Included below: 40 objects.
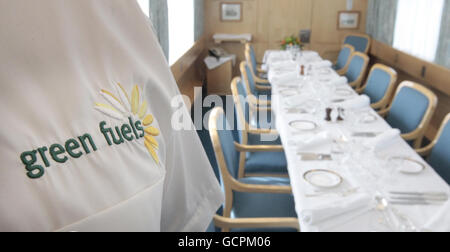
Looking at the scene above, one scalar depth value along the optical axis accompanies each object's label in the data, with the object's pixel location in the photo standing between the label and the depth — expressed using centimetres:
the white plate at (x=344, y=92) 352
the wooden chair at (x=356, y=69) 454
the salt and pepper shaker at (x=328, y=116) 278
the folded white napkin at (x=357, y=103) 298
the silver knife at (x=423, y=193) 171
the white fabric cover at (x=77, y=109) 45
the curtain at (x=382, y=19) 561
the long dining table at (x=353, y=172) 153
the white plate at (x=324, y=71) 455
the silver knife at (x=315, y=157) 212
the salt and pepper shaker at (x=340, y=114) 276
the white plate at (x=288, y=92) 361
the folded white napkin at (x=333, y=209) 153
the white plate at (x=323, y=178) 182
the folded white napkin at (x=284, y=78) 405
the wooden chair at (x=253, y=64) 491
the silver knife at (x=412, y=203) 163
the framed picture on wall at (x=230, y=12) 662
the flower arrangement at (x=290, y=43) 584
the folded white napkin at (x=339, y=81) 382
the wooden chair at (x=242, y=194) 208
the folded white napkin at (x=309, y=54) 564
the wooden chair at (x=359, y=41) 627
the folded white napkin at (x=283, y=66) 491
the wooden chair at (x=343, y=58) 533
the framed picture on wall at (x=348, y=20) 657
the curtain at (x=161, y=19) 325
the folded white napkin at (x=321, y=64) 489
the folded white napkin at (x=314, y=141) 227
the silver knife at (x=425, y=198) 167
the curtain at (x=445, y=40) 395
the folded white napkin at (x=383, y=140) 218
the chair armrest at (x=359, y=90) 441
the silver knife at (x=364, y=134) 244
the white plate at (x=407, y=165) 189
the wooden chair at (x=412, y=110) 272
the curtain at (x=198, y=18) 581
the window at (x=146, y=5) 326
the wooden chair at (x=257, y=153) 266
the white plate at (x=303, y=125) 262
